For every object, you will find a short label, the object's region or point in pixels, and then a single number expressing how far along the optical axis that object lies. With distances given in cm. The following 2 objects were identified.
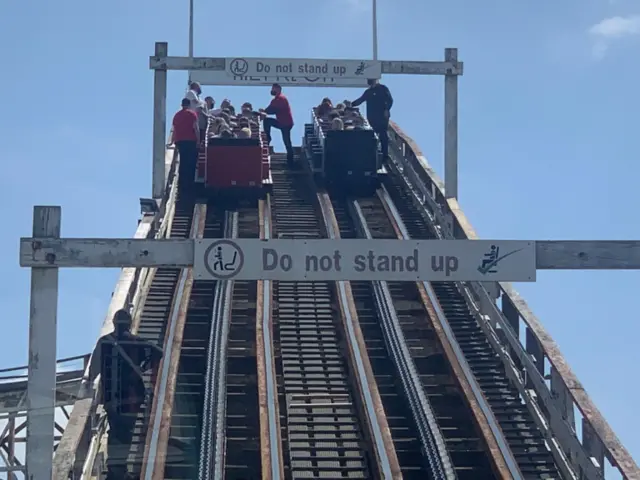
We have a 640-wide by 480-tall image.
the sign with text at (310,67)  2250
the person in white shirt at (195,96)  2486
